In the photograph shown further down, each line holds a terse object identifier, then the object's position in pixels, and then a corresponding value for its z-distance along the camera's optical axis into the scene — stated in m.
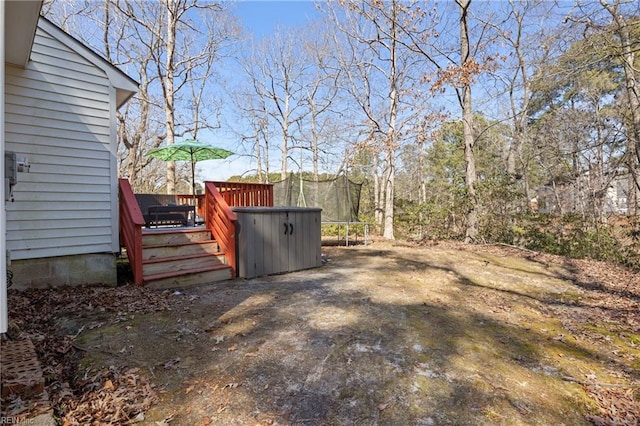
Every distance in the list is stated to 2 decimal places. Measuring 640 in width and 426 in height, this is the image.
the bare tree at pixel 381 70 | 10.42
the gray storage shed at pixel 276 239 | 5.14
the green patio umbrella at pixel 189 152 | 7.89
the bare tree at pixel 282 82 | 19.66
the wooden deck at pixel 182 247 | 4.43
